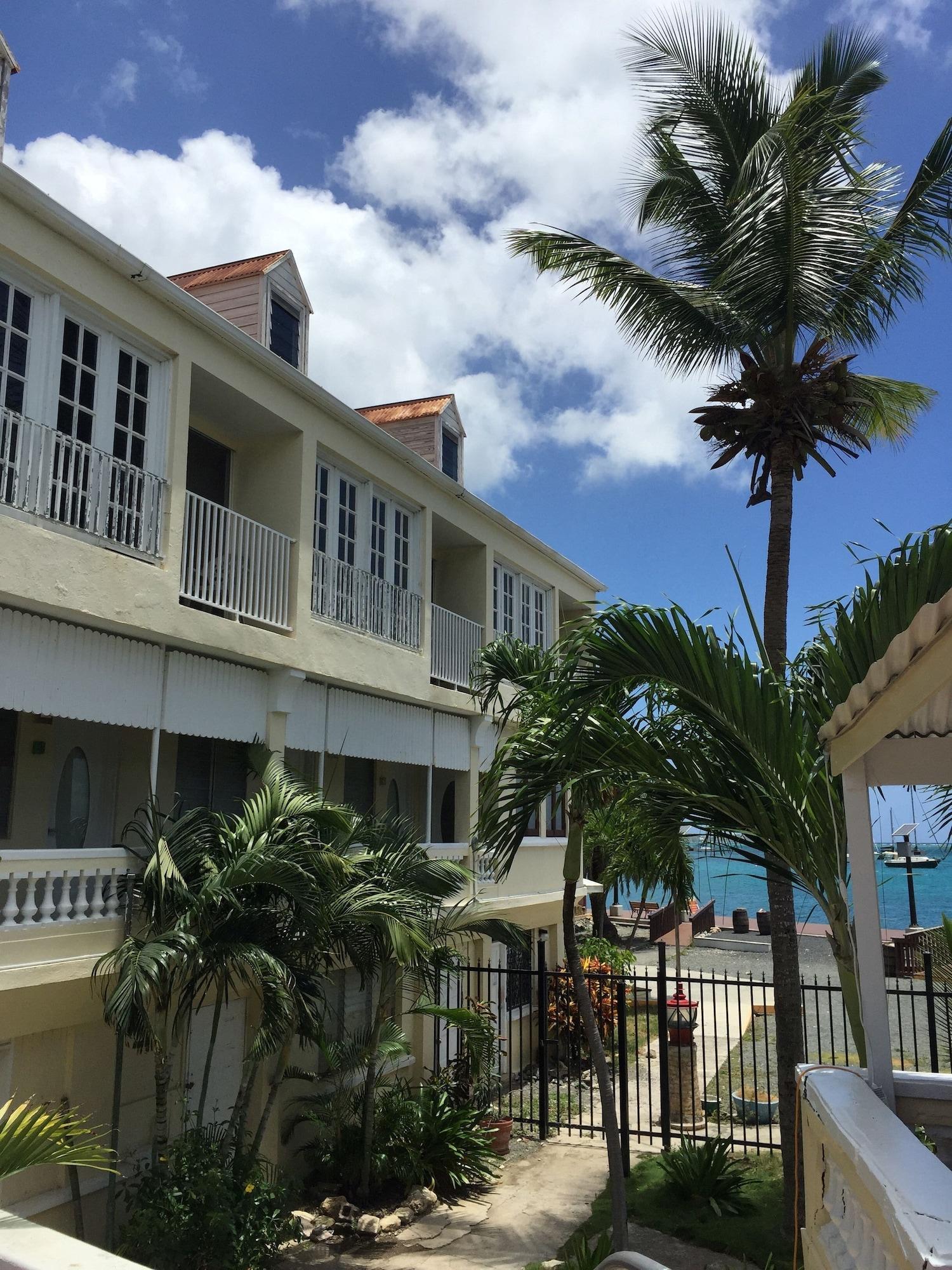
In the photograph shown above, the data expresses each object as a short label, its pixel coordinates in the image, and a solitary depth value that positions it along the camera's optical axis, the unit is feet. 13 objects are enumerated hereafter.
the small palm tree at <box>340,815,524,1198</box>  29.86
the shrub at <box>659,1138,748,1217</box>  31.99
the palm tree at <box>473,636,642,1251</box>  22.71
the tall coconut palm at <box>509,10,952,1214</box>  32.65
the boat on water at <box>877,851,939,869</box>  90.58
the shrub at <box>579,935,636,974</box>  60.59
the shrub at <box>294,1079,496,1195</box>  34.32
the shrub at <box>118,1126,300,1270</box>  23.86
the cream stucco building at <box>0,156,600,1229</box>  25.82
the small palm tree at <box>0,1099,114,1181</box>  11.48
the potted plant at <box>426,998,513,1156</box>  36.32
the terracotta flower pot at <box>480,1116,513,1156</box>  38.83
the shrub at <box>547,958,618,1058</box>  51.70
